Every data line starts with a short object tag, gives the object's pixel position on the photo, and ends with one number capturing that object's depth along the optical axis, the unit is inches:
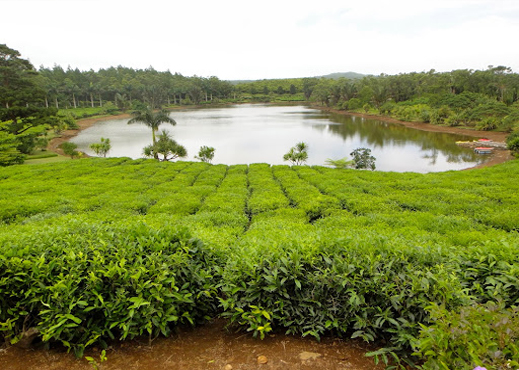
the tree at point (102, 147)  1100.5
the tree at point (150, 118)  1053.2
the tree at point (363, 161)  813.2
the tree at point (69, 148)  1085.1
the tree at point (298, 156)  914.1
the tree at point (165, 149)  1009.5
